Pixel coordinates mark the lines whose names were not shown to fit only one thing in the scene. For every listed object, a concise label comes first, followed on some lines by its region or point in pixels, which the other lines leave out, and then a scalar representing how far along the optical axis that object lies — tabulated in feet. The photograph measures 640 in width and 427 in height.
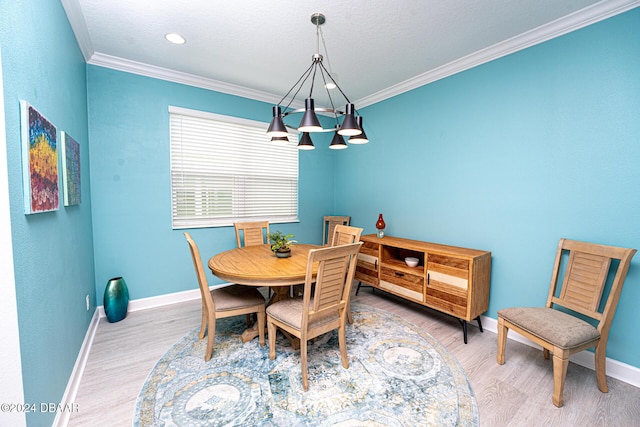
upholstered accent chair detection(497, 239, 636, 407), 5.71
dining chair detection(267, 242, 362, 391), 5.89
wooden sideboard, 8.09
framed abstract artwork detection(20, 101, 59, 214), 3.92
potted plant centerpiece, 8.23
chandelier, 6.52
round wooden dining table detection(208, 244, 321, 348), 6.47
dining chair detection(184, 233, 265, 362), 6.88
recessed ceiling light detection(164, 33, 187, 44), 7.88
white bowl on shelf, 9.86
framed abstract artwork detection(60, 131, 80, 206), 5.95
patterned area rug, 5.30
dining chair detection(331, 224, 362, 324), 9.03
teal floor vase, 9.09
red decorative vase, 11.51
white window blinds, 10.92
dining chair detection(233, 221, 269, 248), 10.93
